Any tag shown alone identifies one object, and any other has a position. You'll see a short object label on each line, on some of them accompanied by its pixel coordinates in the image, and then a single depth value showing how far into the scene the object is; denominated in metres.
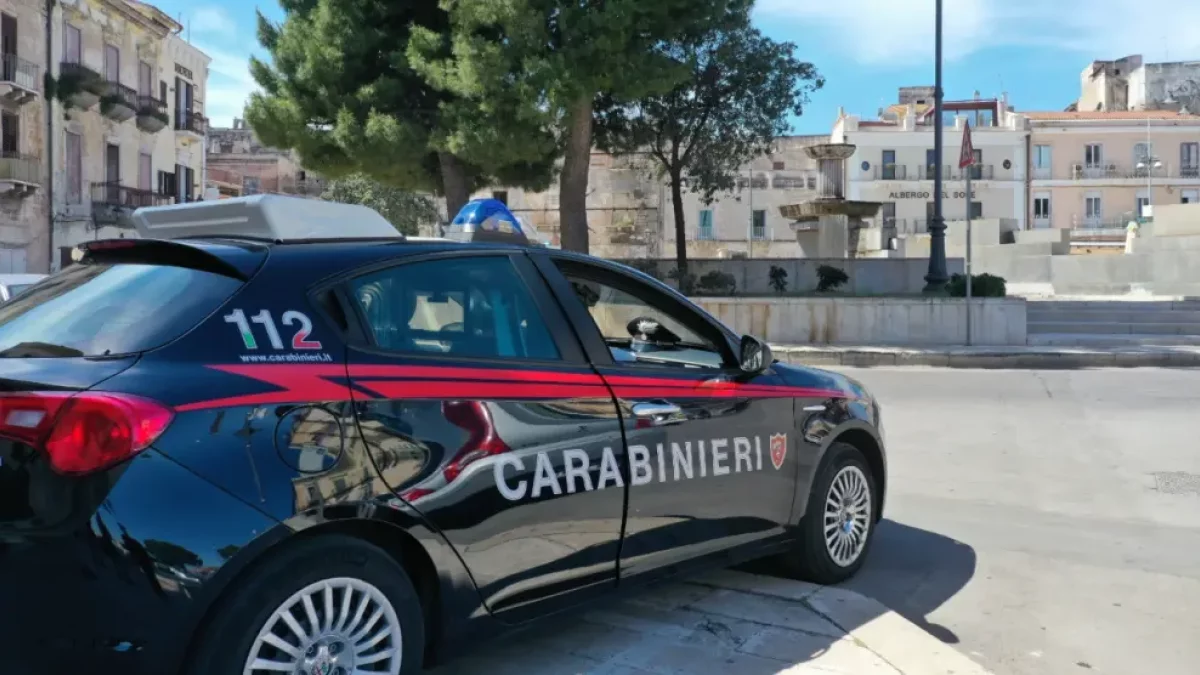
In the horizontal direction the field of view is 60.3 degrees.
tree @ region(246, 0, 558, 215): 17.00
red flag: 15.77
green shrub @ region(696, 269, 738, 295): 22.12
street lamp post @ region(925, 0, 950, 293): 19.38
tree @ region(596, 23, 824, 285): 23.11
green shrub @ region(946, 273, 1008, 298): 17.92
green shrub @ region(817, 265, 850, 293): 21.55
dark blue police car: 2.44
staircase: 17.94
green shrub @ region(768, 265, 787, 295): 23.98
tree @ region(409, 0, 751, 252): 16.14
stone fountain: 28.34
